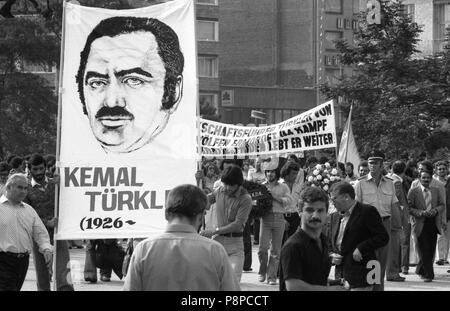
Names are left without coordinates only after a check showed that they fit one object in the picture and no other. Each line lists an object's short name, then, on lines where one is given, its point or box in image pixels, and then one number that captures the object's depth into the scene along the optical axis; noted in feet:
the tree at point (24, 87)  121.90
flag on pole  81.63
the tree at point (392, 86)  119.65
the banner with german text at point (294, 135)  64.85
